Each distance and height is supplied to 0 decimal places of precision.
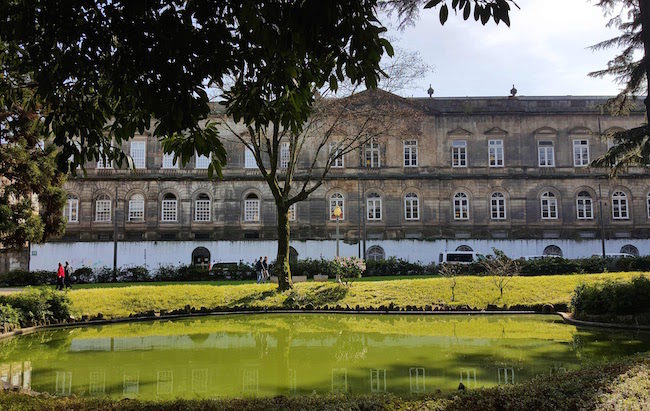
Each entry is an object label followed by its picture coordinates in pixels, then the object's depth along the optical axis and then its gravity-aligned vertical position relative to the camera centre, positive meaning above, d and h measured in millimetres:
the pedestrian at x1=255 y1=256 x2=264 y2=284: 25547 -1089
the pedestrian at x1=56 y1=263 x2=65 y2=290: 23078 -1148
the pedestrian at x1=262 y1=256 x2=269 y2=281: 25998 -1125
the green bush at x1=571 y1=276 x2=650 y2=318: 12742 -1440
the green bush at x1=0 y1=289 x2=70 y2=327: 13914 -1464
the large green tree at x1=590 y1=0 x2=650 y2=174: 15655 +4765
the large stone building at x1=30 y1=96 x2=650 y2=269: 32594 +3042
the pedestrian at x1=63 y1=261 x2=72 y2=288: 24466 -1324
